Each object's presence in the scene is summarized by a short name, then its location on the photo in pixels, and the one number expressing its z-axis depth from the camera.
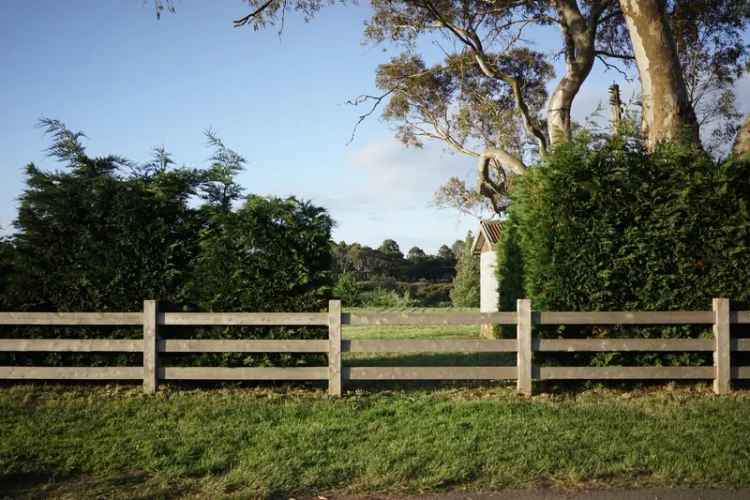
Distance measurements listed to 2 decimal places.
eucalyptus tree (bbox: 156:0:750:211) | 10.31
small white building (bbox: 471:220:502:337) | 19.89
